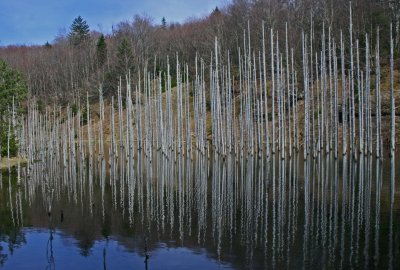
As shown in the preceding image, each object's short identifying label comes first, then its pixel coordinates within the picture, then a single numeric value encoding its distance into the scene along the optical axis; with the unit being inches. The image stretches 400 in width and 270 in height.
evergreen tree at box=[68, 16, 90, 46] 3720.5
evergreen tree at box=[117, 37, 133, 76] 2630.4
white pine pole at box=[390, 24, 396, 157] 981.2
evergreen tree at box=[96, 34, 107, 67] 3053.6
